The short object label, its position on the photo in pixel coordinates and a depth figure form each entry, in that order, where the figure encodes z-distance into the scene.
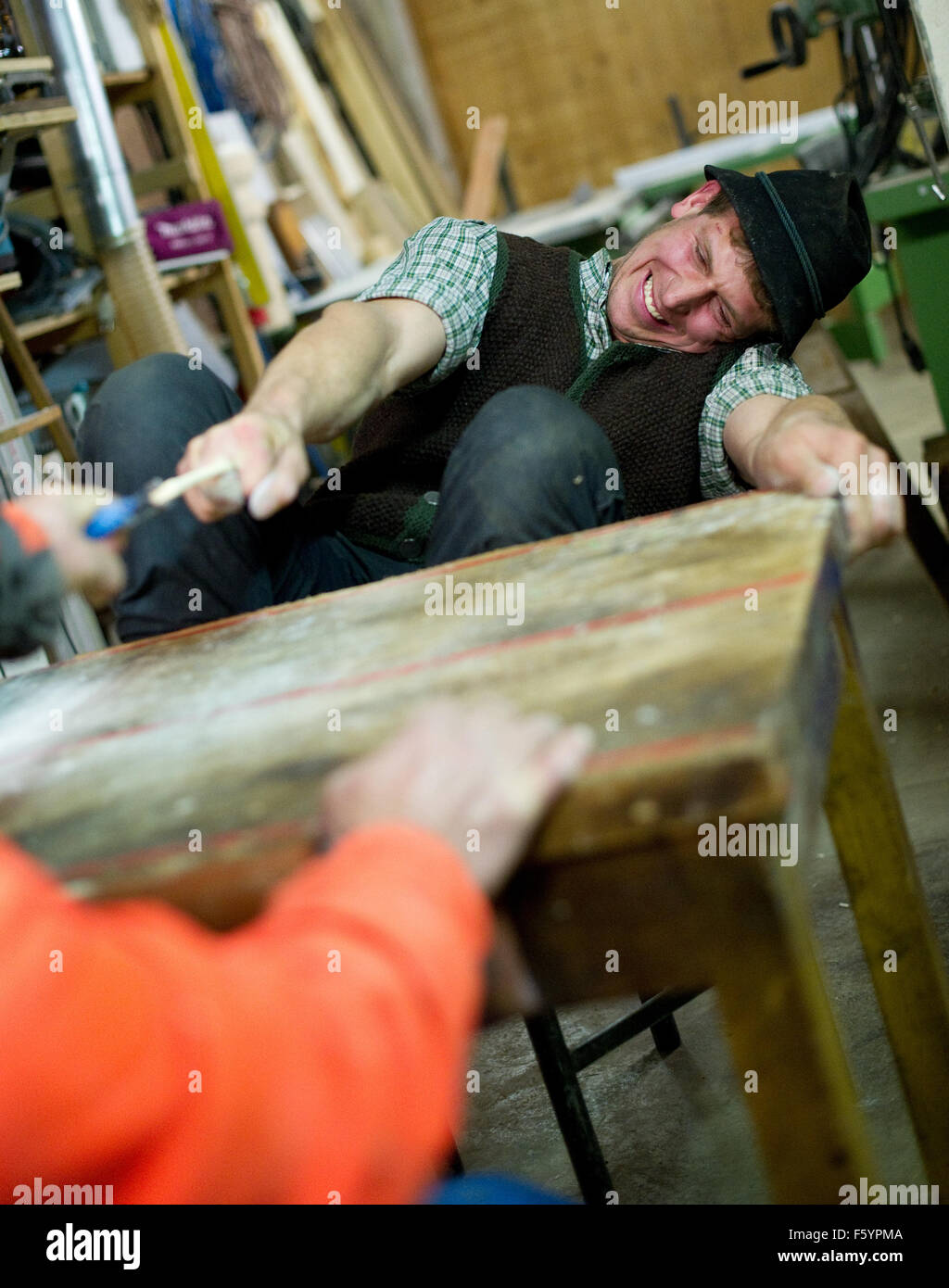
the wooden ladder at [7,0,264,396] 4.34
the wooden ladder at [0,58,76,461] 2.86
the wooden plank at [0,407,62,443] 2.65
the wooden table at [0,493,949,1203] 0.74
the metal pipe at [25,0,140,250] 3.39
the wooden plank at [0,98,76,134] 2.91
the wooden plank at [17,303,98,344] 3.29
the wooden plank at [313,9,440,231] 6.95
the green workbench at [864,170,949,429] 2.90
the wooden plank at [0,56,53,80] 2.90
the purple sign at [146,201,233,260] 4.00
